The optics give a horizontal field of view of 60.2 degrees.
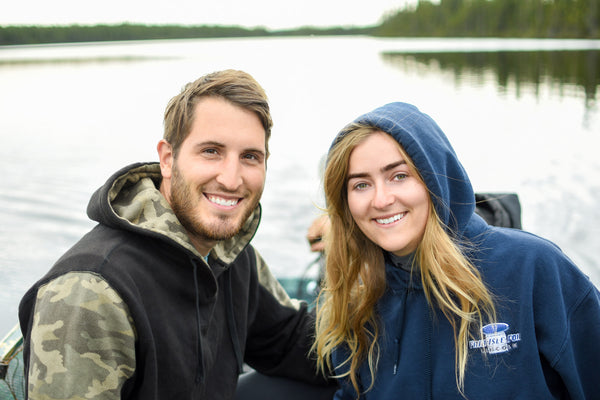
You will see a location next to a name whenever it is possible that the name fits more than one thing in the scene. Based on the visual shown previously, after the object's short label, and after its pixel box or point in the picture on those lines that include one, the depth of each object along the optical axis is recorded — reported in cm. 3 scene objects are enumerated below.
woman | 164
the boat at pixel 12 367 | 210
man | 146
